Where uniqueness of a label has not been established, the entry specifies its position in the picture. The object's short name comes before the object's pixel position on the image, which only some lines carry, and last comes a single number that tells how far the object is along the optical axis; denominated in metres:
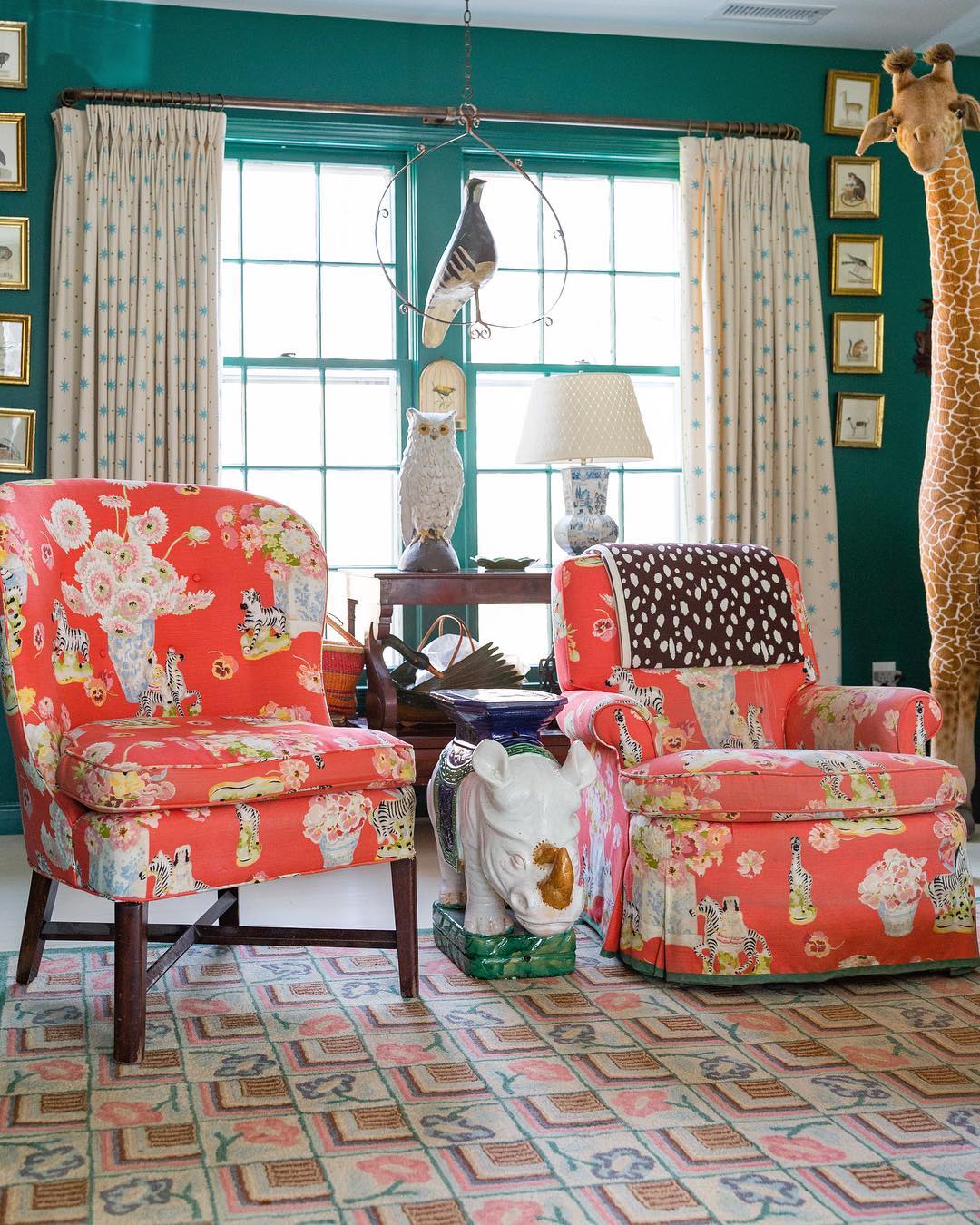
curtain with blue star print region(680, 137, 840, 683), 4.66
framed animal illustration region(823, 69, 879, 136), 4.90
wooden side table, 3.99
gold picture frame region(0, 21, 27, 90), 4.31
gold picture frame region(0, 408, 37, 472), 4.34
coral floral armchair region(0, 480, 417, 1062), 2.28
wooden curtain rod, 4.30
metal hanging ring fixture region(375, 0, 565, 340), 3.99
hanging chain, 4.27
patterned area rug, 1.75
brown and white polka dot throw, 3.25
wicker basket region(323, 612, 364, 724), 4.14
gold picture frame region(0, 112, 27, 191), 4.32
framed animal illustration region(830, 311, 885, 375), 4.93
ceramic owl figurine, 4.08
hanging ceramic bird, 4.08
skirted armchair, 2.65
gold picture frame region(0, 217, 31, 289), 4.33
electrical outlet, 4.99
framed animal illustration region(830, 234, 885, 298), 4.92
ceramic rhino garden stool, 2.60
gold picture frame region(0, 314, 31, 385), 4.35
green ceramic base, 2.72
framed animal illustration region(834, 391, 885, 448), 4.93
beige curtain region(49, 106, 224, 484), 4.25
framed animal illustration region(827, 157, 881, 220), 4.90
